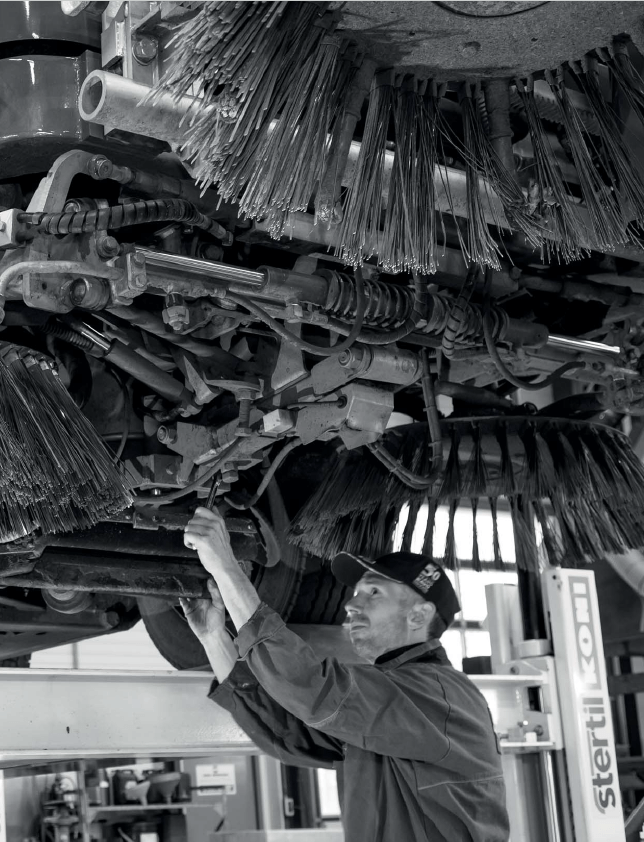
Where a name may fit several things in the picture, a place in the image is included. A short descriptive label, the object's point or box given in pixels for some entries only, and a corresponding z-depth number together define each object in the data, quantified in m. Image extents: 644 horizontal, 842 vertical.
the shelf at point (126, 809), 8.78
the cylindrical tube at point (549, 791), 3.56
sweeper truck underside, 1.74
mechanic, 2.36
